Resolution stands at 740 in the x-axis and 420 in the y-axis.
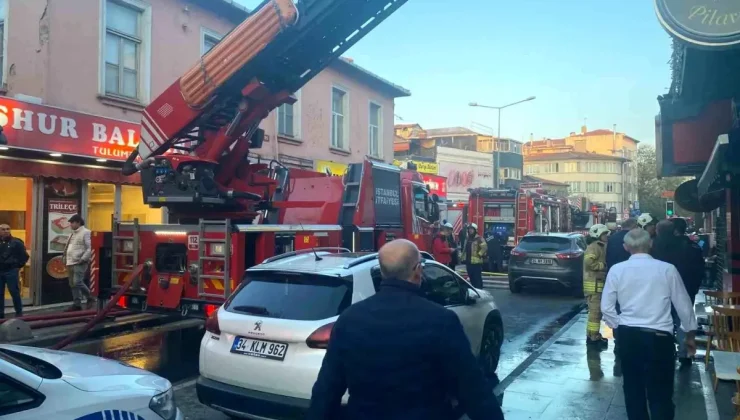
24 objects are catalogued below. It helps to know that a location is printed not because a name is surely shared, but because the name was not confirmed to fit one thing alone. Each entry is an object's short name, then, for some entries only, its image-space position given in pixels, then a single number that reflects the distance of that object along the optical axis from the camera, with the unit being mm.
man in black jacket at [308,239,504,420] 2435
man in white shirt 4367
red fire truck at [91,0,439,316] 7996
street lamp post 38188
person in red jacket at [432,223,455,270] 13102
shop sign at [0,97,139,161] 10453
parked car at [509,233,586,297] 13672
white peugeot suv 4500
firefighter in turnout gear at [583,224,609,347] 8398
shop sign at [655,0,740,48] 5047
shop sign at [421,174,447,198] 33250
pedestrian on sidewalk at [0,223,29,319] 9641
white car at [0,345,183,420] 3043
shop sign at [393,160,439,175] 39531
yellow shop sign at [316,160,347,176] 19391
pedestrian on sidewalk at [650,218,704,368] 6973
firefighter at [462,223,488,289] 13529
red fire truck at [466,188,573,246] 21297
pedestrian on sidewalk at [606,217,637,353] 7352
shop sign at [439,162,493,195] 44719
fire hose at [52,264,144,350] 7790
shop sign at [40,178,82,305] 11594
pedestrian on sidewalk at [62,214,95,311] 10617
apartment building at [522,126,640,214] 83562
